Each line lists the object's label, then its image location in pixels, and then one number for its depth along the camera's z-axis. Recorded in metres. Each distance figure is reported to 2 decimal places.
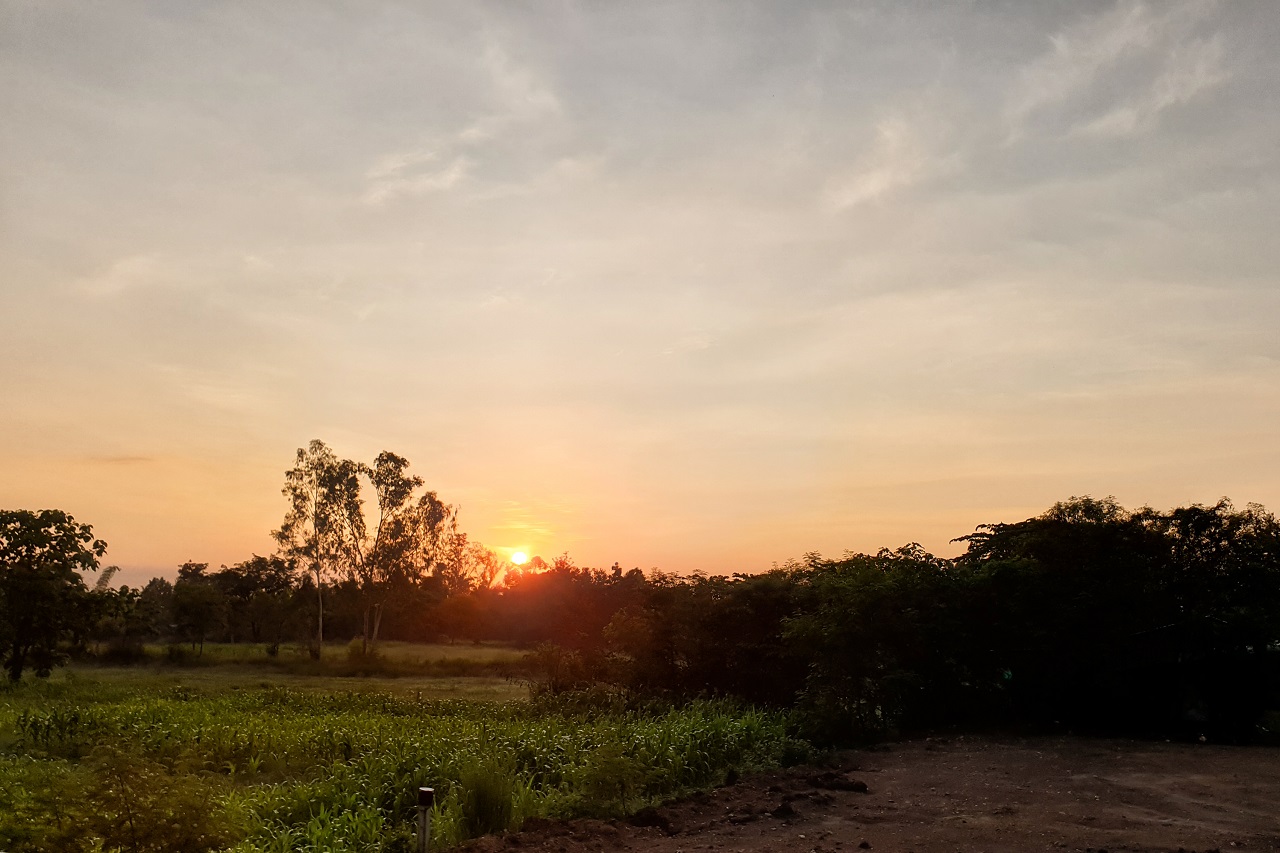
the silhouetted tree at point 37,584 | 23.70
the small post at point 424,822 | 6.95
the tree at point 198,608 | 43.09
